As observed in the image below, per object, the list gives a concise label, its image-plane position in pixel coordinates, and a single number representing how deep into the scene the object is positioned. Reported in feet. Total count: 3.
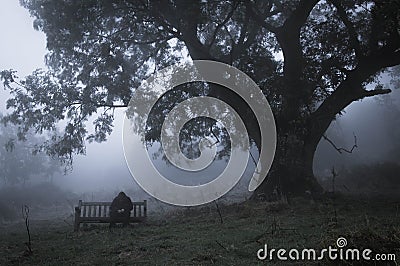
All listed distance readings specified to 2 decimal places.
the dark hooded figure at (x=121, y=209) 40.01
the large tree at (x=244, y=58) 46.85
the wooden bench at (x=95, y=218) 39.96
